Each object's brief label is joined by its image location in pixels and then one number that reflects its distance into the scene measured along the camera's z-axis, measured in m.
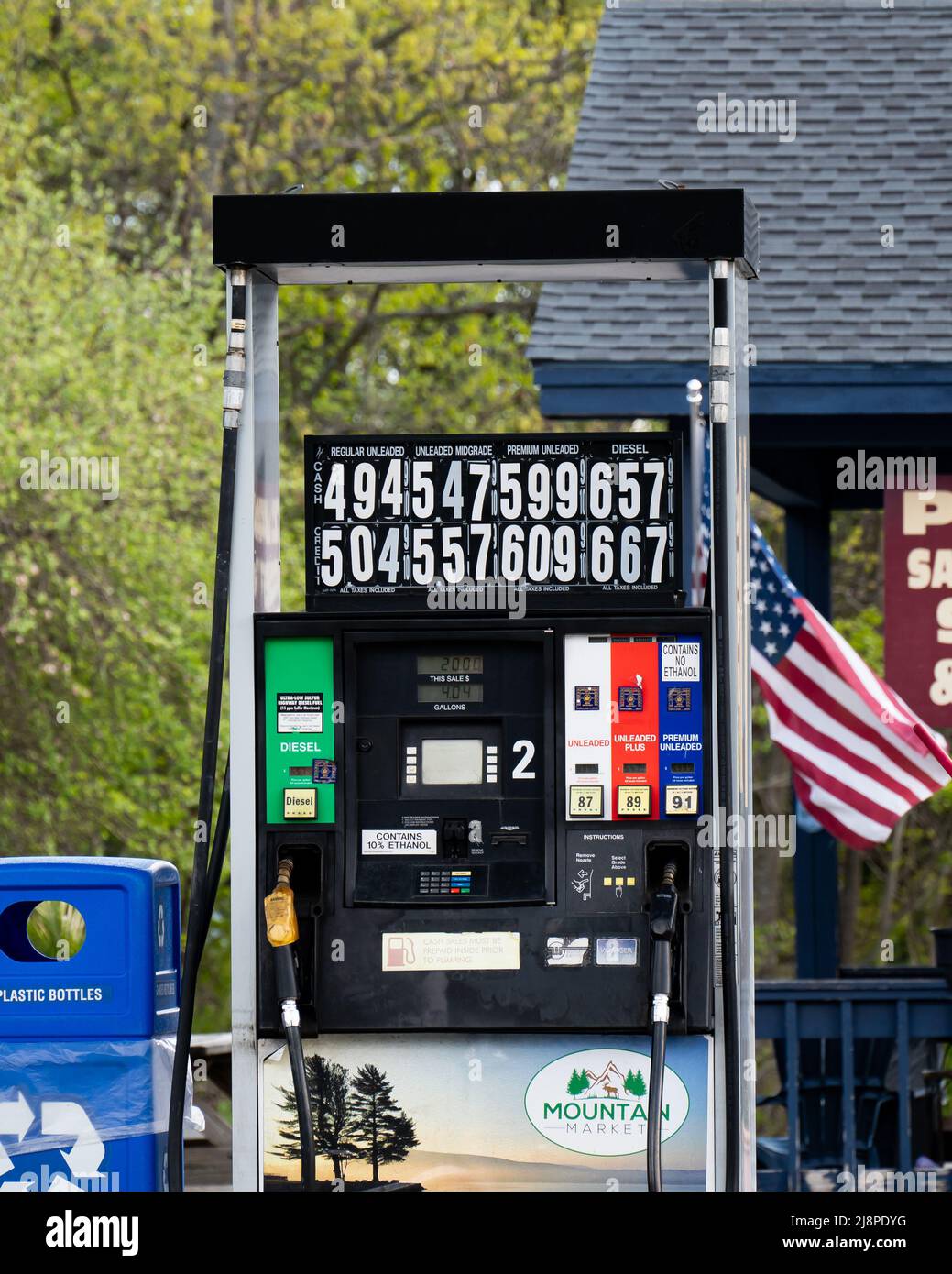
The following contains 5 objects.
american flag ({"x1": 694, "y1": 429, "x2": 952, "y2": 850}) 14.94
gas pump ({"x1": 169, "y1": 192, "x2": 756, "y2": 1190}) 8.82
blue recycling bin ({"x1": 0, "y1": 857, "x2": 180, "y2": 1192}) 8.98
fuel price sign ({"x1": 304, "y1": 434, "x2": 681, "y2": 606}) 9.13
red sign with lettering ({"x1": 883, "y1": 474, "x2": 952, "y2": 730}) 16.84
